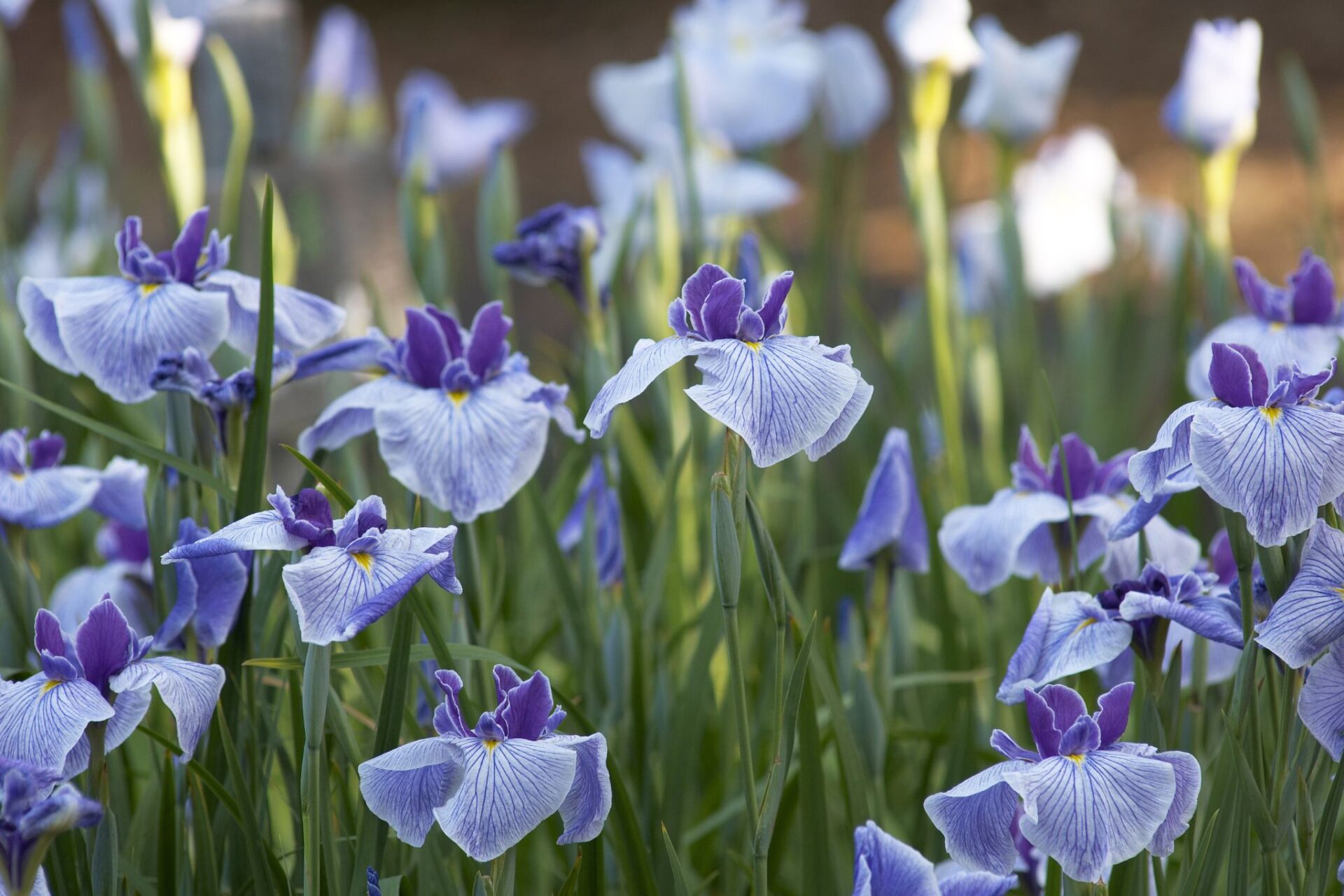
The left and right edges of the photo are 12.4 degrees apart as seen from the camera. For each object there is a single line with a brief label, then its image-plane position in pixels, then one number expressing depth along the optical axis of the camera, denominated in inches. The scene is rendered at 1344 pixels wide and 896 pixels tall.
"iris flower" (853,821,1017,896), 118.7
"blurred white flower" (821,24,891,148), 215.6
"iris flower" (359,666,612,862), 118.1
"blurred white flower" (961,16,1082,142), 193.3
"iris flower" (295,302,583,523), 123.8
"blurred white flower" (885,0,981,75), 165.7
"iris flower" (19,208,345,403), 124.8
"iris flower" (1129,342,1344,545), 118.3
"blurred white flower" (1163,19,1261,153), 163.8
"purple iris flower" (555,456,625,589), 133.4
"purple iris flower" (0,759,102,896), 116.1
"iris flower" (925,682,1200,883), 117.6
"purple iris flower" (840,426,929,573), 129.5
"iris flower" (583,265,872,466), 119.1
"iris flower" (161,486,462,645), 118.1
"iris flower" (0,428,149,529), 127.2
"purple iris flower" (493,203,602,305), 134.3
